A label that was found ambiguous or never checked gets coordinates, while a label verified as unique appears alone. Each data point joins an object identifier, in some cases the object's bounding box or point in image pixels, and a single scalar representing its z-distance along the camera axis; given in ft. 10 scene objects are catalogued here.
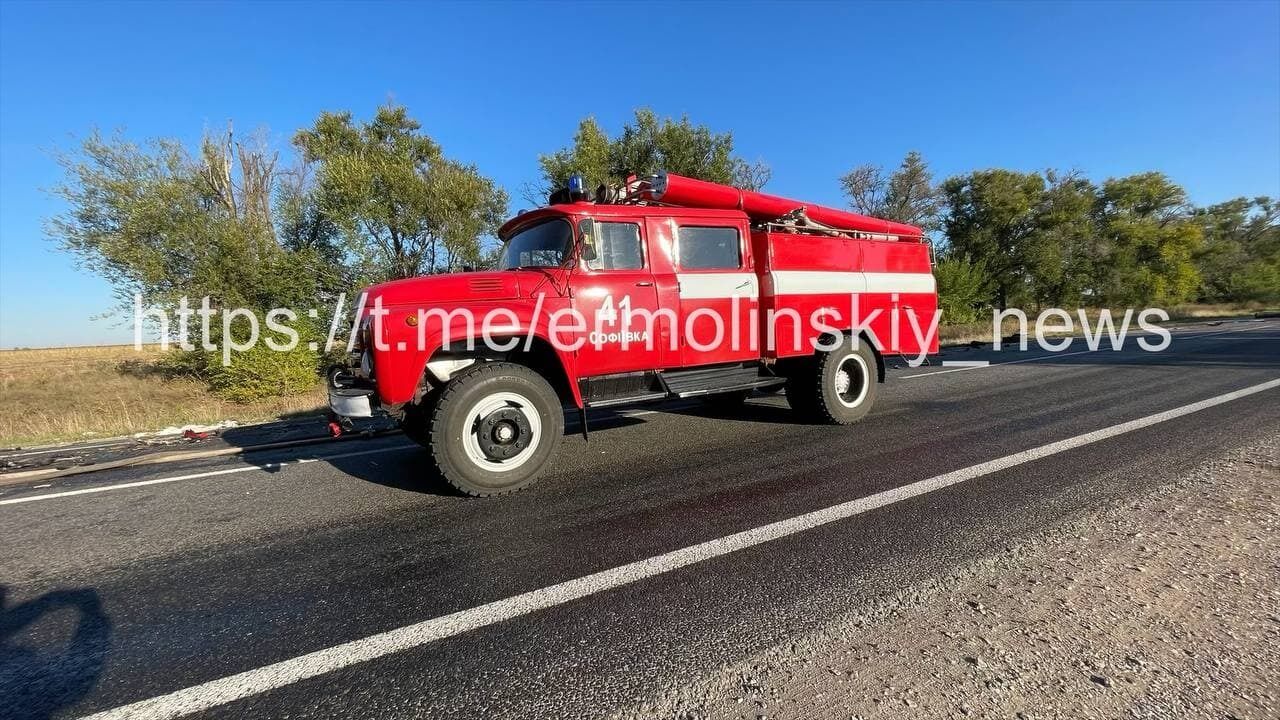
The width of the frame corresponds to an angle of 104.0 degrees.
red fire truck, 12.34
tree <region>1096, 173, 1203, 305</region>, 110.63
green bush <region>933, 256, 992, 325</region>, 87.20
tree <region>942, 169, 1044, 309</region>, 102.37
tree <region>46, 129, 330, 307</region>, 44.73
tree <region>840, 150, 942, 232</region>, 107.14
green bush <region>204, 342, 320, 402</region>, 43.45
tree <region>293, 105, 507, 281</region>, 52.80
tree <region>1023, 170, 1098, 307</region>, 101.76
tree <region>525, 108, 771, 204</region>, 66.39
